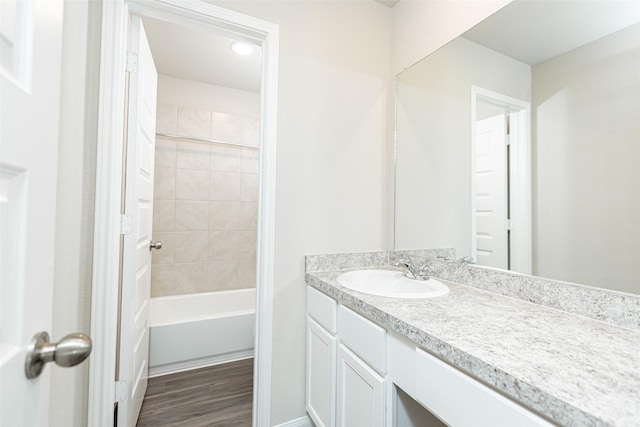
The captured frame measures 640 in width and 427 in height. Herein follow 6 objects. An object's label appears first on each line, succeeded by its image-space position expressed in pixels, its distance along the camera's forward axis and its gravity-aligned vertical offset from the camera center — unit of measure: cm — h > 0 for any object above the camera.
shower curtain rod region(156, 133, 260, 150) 261 +78
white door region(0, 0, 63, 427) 37 +4
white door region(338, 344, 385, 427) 98 -64
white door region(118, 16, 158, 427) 136 -3
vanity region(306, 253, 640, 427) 54 -31
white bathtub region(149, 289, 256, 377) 207 -90
